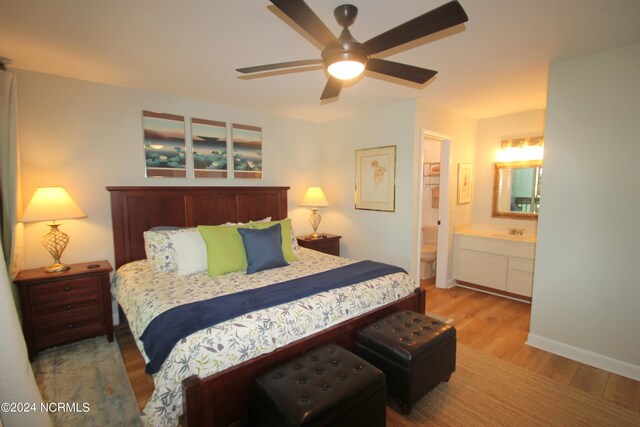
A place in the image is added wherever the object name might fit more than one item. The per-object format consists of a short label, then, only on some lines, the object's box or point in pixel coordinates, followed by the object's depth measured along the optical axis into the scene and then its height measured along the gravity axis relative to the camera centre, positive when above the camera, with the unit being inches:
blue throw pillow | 101.3 -21.2
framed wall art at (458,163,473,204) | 164.2 +4.7
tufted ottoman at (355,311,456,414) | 71.7 -41.9
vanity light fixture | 149.9 +21.7
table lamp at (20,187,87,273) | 93.0 -7.9
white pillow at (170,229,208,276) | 98.9 -21.7
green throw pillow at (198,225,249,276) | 98.3 -20.9
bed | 58.6 -28.3
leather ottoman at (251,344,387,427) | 53.7 -39.7
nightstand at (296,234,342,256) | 155.4 -29.0
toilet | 173.6 -36.8
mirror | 153.4 +0.6
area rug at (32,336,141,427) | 72.1 -55.5
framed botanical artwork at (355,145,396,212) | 144.8 +5.8
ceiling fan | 50.7 +30.0
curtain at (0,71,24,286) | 89.4 +6.4
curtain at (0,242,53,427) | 37.7 -23.5
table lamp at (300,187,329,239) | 163.5 -5.2
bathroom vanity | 142.4 -37.1
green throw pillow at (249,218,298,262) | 115.4 -18.5
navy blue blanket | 61.3 -27.9
